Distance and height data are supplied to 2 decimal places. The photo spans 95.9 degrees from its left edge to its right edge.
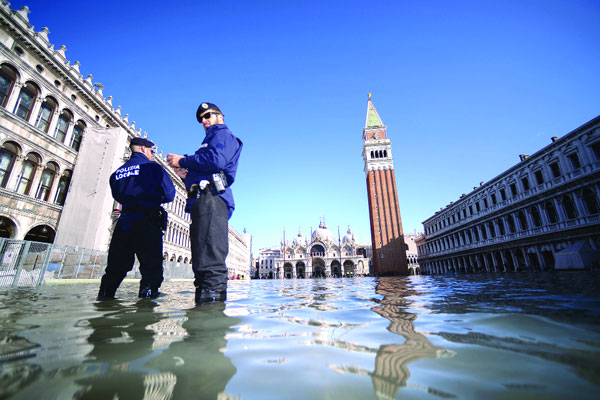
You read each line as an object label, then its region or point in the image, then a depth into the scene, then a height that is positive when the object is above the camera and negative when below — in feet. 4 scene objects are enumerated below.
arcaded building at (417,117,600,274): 59.88 +18.60
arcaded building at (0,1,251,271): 40.63 +22.78
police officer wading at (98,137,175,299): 10.64 +2.10
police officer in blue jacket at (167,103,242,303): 8.39 +2.58
